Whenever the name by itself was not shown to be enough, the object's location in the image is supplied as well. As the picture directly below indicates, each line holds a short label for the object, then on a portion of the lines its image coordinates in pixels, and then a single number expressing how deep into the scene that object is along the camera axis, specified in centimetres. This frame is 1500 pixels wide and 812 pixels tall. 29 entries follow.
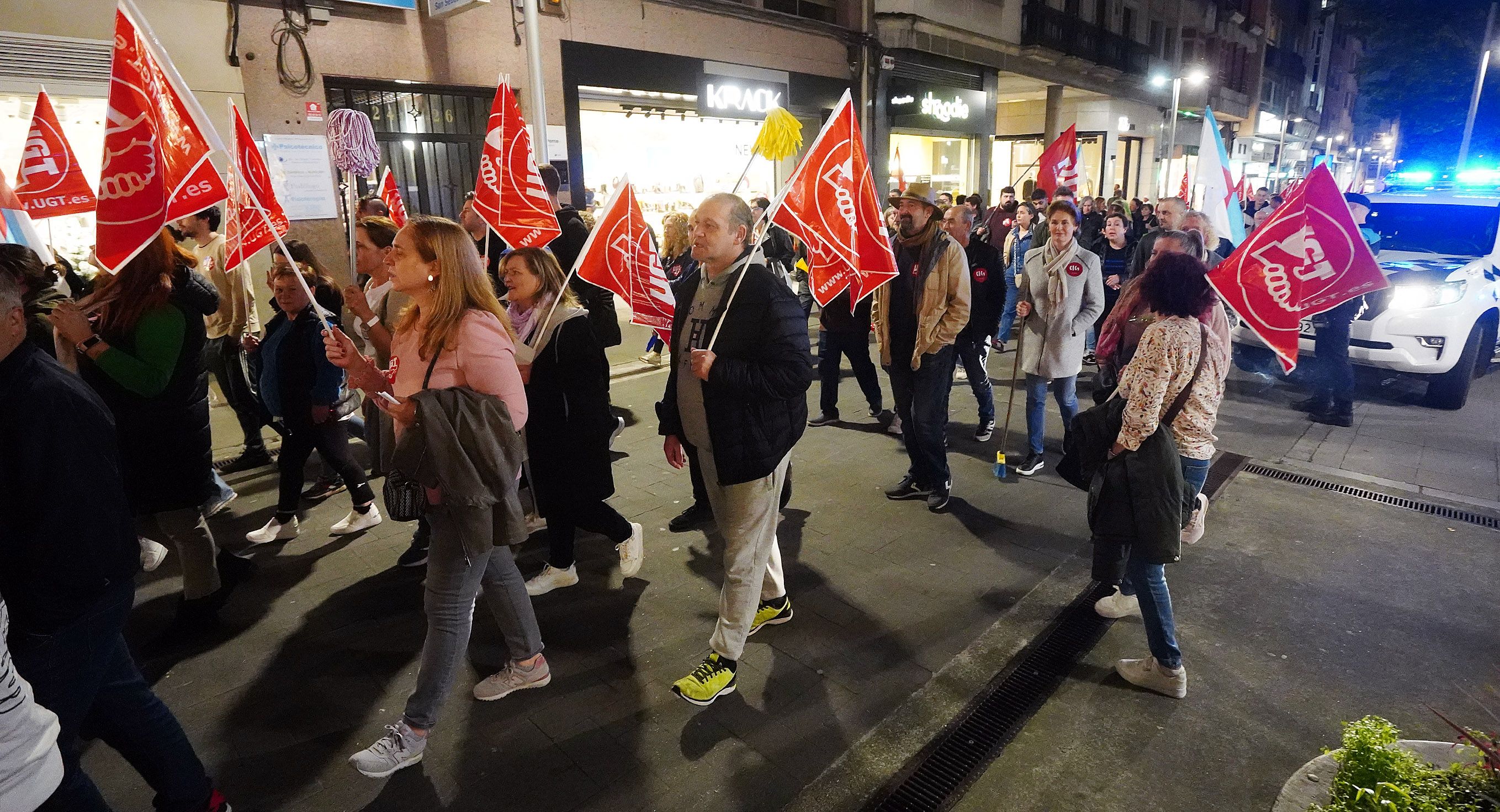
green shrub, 212
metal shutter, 773
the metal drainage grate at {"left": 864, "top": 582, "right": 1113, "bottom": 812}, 302
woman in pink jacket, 290
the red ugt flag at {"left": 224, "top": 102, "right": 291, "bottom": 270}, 367
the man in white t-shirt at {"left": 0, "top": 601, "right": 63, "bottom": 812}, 144
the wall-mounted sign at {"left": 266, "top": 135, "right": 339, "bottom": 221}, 942
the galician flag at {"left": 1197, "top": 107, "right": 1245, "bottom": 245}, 649
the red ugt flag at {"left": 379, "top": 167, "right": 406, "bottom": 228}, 760
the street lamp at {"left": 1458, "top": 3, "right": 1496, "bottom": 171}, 2388
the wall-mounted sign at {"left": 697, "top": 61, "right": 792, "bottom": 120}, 1395
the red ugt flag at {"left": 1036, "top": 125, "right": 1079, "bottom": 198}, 941
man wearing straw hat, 546
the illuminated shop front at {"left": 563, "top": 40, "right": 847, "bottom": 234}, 1234
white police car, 782
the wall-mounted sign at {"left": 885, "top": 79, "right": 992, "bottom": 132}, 1761
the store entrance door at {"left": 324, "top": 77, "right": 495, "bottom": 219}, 1045
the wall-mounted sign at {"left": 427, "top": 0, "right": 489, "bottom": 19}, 966
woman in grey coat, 601
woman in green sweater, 351
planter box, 252
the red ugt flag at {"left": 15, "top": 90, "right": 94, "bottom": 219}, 498
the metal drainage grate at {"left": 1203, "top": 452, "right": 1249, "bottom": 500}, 589
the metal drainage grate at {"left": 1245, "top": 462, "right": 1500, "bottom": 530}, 531
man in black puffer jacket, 333
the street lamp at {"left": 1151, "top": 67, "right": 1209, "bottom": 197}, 2502
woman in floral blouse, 334
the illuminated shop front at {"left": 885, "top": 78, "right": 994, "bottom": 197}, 1777
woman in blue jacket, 483
